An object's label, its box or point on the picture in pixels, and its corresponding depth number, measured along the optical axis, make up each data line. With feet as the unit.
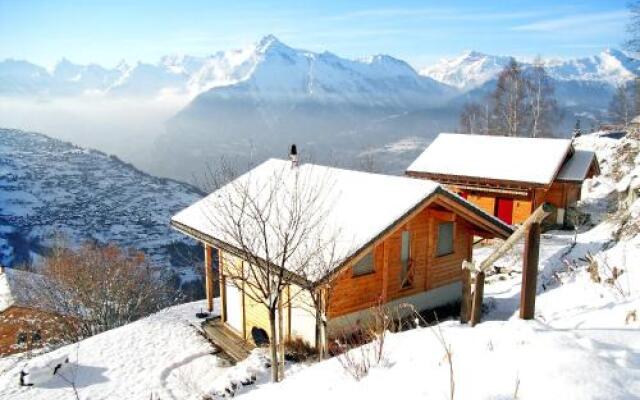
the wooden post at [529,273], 19.02
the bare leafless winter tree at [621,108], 153.38
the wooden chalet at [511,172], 81.97
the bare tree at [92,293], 86.94
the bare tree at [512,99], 124.98
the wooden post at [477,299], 24.91
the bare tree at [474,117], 151.22
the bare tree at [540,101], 125.59
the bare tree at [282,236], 32.17
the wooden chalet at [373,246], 39.14
